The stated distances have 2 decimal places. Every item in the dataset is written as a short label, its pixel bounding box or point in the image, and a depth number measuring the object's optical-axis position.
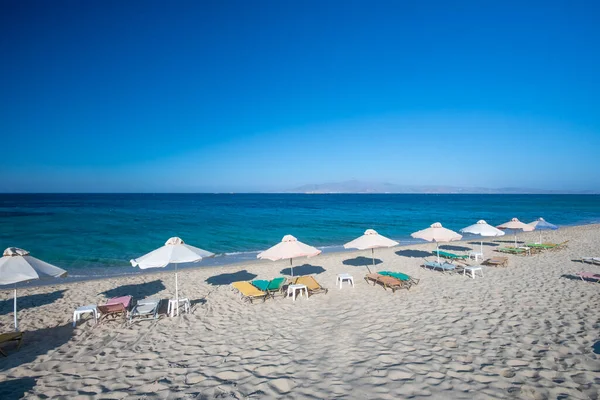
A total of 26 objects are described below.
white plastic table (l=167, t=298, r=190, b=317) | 7.96
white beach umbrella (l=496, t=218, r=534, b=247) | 15.66
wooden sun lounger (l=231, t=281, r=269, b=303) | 8.84
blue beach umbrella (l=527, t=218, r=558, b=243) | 16.27
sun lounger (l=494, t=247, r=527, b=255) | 15.52
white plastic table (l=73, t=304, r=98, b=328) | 7.42
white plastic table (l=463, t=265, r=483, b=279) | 10.96
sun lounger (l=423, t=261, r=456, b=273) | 11.71
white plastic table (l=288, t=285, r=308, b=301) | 9.12
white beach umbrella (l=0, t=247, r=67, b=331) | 6.11
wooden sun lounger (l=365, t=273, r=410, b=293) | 9.50
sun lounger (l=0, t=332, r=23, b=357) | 5.92
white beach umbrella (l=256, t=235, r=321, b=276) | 9.14
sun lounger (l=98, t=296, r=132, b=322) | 7.54
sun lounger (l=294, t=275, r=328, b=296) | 9.41
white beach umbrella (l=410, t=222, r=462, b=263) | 11.62
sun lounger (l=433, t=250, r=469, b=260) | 13.62
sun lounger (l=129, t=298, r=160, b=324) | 7.50
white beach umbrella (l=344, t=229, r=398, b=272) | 10.45
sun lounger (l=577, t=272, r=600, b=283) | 9.78
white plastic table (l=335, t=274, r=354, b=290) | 10.27
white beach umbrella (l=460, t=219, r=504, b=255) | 13.15
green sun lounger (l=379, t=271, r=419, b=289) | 10.02
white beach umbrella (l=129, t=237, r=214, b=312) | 7.56
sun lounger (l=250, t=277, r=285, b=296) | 9.19
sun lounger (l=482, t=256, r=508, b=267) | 12.67
